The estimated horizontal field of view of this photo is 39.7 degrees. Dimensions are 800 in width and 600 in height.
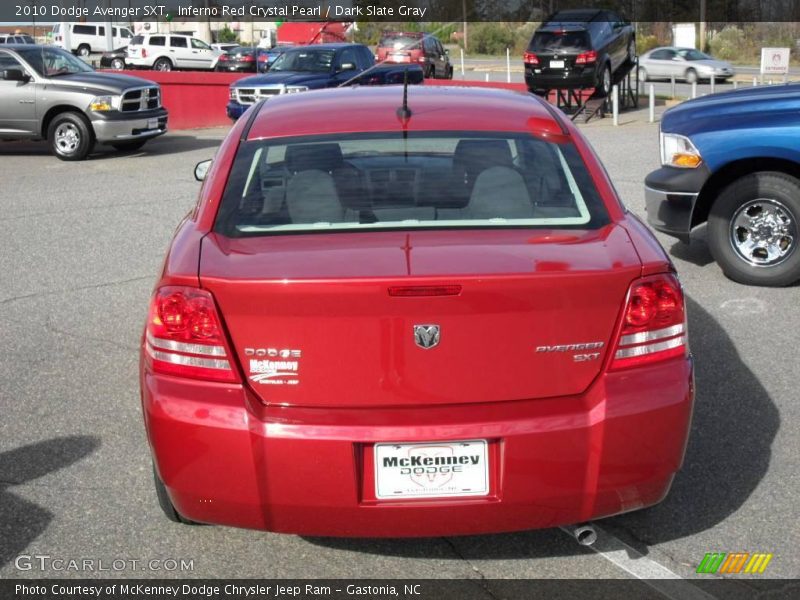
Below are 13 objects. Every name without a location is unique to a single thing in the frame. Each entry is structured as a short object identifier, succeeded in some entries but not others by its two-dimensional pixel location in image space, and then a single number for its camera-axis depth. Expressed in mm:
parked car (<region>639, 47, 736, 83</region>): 40562
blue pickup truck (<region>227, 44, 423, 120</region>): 20969
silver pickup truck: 17438
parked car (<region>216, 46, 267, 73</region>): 44031
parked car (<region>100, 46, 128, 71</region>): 45122
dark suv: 24062
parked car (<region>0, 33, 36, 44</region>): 54866
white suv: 48625
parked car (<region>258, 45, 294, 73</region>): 31947
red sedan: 3381
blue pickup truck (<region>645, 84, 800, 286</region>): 7695
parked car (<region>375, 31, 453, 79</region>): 32594
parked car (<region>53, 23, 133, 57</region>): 61938
